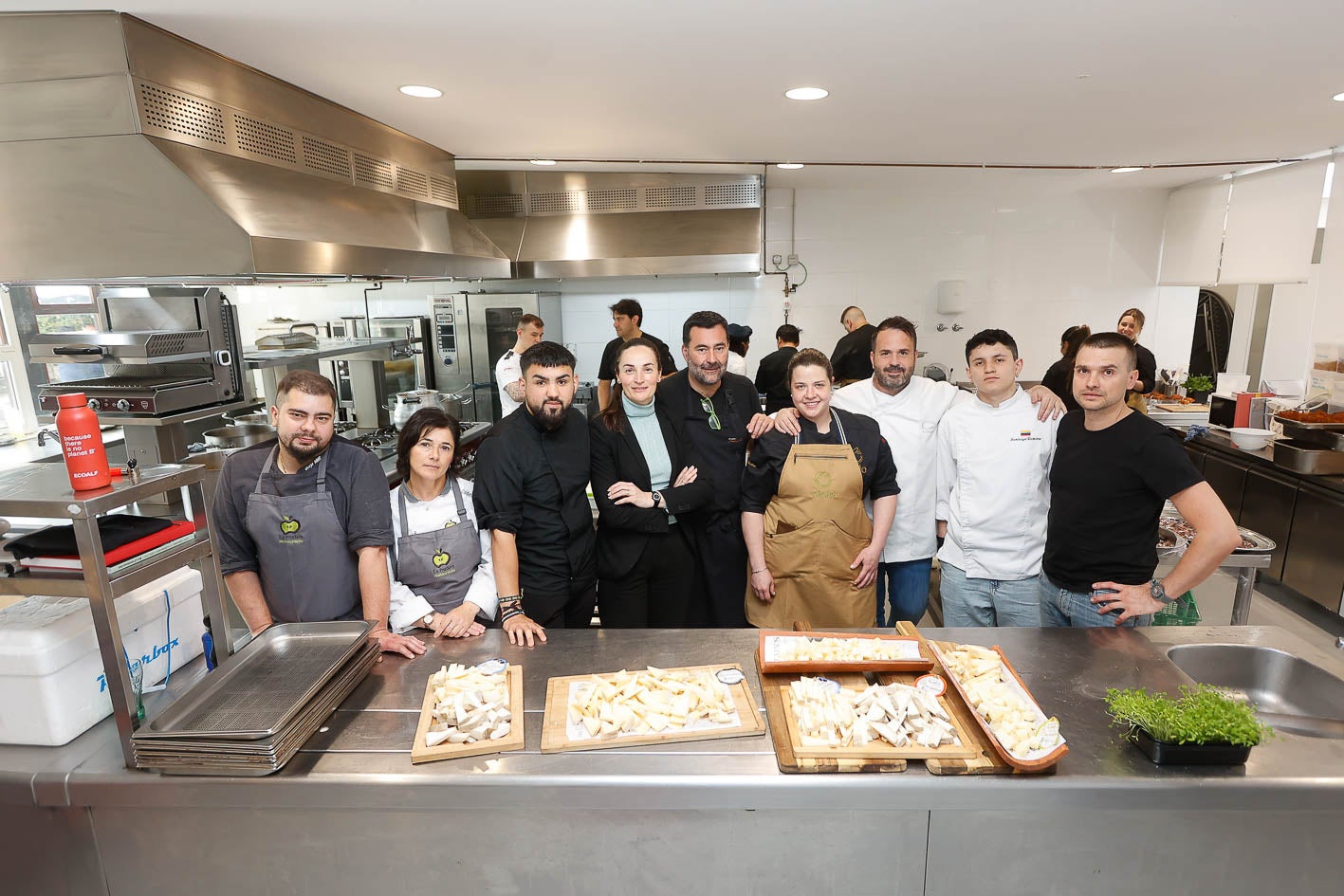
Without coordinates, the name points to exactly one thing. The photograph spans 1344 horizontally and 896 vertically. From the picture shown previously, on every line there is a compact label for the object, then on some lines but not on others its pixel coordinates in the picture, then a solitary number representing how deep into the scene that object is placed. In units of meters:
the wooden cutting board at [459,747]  1.49
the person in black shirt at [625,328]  4.35
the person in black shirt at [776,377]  5.63
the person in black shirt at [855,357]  5.39
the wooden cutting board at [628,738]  1.53
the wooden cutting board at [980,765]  1.44
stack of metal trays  1.45
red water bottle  1.40
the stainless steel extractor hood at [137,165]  2.27
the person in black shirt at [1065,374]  4.35
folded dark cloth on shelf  1.43
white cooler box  1.51
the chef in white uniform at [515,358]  4.90
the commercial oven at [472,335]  5.59
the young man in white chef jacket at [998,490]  2.45
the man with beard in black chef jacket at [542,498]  2.29
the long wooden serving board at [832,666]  1.74
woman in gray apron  2.27
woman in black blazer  2.58
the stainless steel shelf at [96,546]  1.37
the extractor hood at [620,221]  5.59
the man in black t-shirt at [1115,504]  1.99
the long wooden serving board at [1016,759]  1.40
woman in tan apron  2.53
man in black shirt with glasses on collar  2.77
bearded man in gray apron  2.11
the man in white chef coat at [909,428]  2.77
